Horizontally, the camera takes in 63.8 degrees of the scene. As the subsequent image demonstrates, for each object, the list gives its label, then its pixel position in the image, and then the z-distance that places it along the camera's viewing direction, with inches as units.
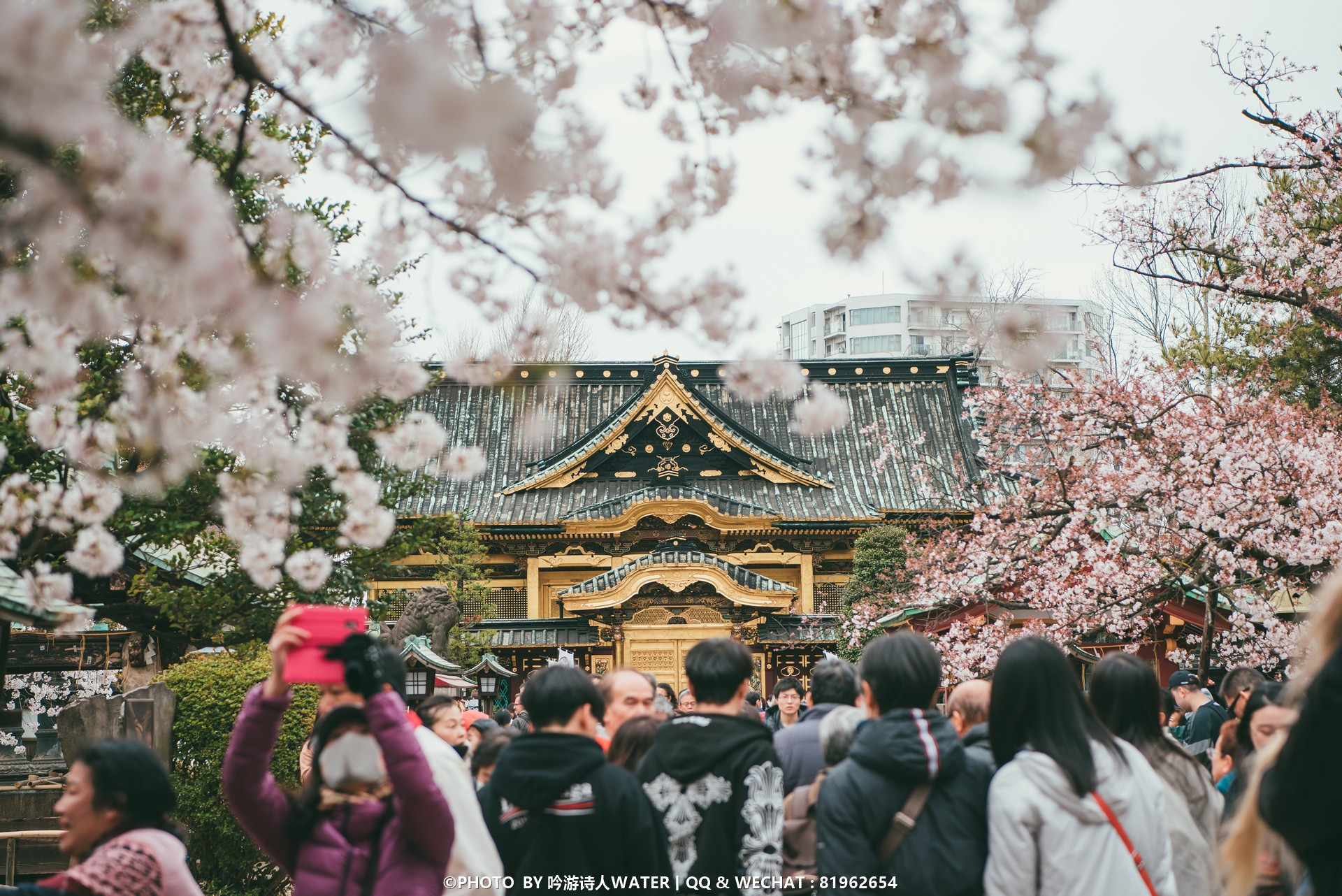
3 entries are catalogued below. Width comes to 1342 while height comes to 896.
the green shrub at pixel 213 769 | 306.3
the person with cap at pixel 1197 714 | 241.5
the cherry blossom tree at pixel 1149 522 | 446.6
